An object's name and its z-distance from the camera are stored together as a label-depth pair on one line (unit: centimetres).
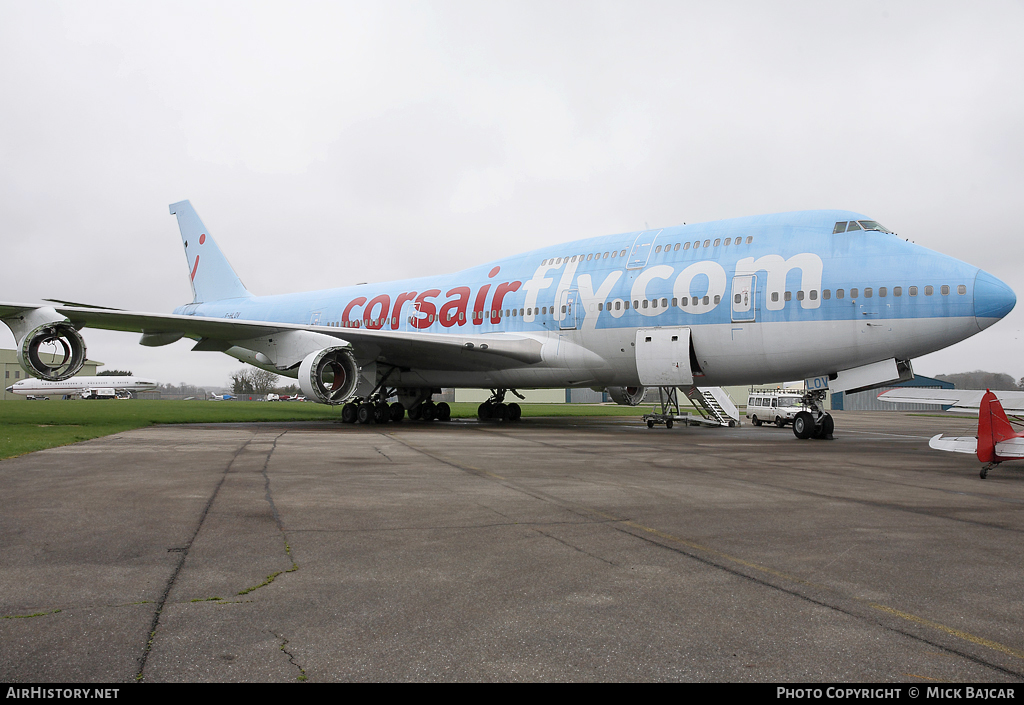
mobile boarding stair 2247
